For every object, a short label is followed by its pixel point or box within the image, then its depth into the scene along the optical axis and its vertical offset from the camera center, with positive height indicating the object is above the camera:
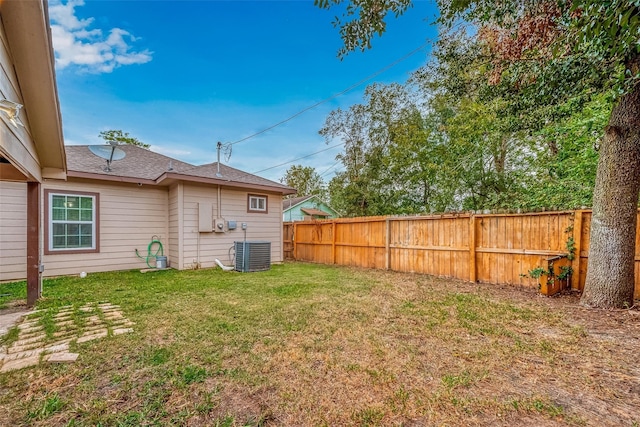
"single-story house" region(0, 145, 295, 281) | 6.20 +0.01
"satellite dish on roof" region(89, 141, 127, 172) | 6.36 +1.41
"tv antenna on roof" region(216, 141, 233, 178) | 9.56 +2.17
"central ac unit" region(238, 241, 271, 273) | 7.18 -1.09
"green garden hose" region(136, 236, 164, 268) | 7.41 -0.99
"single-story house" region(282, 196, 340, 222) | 22.27 +0.36
